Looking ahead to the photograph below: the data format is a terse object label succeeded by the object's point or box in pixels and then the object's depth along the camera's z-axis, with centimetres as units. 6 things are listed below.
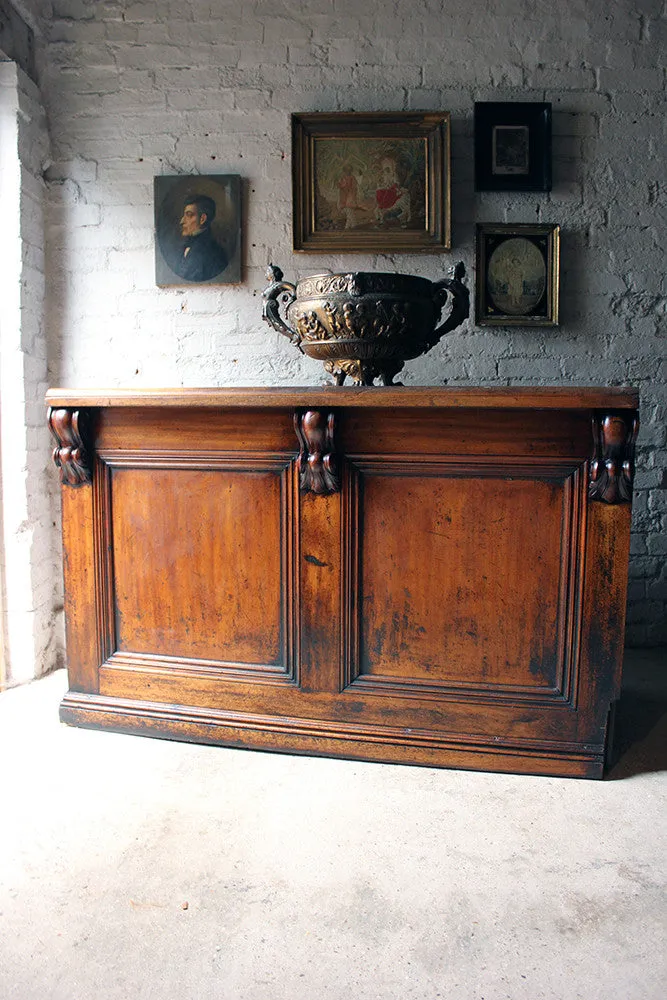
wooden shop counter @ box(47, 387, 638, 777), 191
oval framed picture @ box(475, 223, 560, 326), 291
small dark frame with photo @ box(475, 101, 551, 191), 287
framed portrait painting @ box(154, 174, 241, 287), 295
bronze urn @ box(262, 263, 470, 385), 210
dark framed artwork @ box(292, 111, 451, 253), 288
